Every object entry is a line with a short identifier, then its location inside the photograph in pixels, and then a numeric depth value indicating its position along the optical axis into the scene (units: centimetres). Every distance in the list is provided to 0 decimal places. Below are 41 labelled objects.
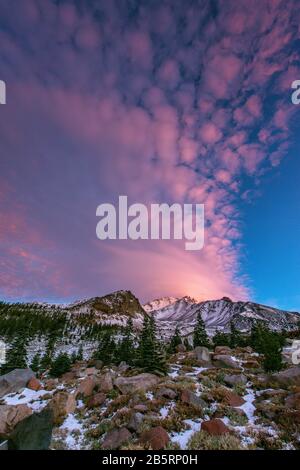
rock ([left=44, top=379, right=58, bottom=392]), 2227
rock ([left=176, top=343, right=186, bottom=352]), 3978
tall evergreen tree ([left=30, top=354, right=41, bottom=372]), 4020
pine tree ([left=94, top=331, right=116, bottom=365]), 4106
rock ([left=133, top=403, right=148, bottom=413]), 1229
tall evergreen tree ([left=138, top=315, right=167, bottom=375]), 2231
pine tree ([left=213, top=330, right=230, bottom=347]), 4329
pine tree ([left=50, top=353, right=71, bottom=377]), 3172
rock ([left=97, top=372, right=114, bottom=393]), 1761
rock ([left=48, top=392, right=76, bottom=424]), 1420
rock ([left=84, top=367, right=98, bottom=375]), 2853
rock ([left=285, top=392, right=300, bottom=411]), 1180
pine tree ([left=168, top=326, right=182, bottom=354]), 4081
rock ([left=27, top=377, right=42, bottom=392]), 2306
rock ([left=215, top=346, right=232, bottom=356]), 3097
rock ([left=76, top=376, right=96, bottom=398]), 1786
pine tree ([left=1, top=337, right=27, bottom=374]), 3795
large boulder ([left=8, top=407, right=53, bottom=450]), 890
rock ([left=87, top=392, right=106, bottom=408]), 1552
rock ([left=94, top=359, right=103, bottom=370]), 3645
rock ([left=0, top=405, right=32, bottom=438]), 1222
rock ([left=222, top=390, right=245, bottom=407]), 1355
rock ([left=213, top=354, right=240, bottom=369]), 2386
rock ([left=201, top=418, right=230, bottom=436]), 964
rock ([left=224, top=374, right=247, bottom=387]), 1762
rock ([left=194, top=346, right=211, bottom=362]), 2704
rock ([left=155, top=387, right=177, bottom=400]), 1423
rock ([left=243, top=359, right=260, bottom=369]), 2366
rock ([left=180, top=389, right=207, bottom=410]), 1290
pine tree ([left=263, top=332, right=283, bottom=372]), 2094
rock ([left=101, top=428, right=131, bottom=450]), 953
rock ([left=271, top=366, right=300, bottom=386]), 1607
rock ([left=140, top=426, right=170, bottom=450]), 883
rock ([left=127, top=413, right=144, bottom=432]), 1047
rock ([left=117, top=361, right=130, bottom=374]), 2639
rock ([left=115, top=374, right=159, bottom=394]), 1645
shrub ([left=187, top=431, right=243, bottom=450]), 857
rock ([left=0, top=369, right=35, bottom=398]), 2352
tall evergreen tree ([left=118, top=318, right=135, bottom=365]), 3672
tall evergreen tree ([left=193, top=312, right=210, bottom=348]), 4069
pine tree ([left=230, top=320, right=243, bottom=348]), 4423
